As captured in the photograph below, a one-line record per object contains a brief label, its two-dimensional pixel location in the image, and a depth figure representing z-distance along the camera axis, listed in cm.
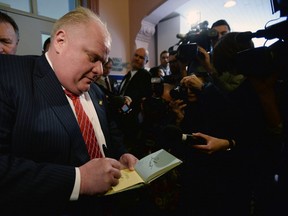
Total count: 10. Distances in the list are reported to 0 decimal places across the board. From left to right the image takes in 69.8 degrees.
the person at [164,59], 349
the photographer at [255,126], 89
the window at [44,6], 237
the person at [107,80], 248
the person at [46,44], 181
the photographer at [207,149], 112
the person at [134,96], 191
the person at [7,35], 127
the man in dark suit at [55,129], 61
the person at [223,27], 205
